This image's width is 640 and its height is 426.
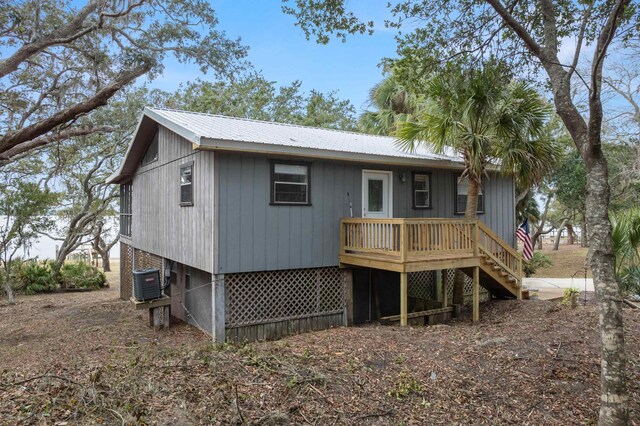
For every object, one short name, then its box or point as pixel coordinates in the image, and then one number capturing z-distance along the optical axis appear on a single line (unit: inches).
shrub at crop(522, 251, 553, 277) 702.6
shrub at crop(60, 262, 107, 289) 751.7
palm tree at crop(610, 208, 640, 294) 327.0
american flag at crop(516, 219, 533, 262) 466.3
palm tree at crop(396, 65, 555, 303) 366.6
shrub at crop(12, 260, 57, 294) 707.2
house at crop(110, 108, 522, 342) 332.8
